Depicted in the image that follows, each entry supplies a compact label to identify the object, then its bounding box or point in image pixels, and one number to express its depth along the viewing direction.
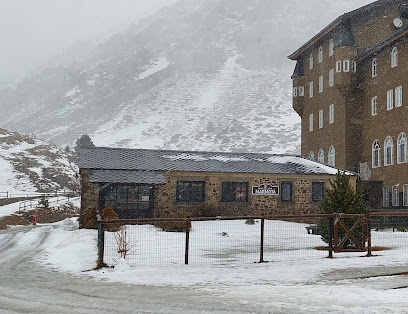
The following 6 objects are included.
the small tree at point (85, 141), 84.88
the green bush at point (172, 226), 24.60
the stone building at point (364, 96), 36.22
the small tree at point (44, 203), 47.21
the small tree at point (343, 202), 16.78
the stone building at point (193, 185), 29.20
